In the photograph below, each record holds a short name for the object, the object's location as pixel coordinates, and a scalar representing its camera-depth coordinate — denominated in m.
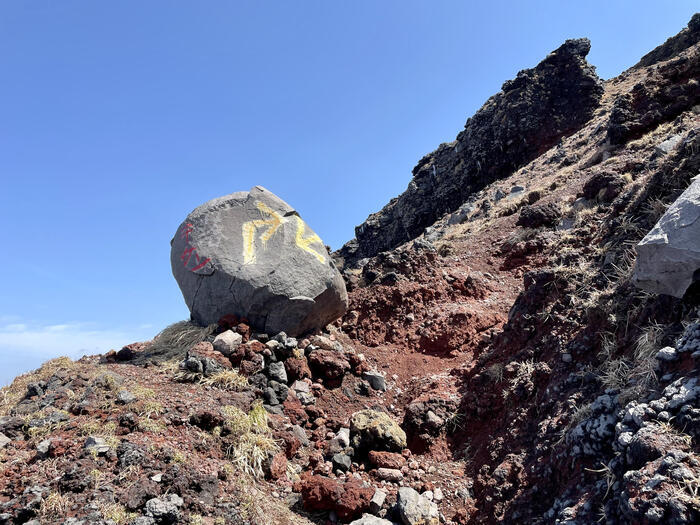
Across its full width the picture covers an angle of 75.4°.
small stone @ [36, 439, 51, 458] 3.76
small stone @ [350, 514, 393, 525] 3.78
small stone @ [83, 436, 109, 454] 3.77
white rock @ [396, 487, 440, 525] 3.84
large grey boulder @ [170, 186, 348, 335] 6.63
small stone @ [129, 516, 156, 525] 3.22
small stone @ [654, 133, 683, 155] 7.95
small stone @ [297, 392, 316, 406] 5.77
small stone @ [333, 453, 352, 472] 4.62
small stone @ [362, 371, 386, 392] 6.51
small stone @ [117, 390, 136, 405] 4.61
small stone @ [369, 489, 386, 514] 4.01
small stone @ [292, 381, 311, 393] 5.91
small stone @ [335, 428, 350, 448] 4.92
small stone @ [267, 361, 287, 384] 5.89
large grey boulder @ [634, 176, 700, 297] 3.45
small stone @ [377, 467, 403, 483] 4.47
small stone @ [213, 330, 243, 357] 6.11
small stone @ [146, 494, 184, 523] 3.33
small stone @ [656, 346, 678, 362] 3.22
